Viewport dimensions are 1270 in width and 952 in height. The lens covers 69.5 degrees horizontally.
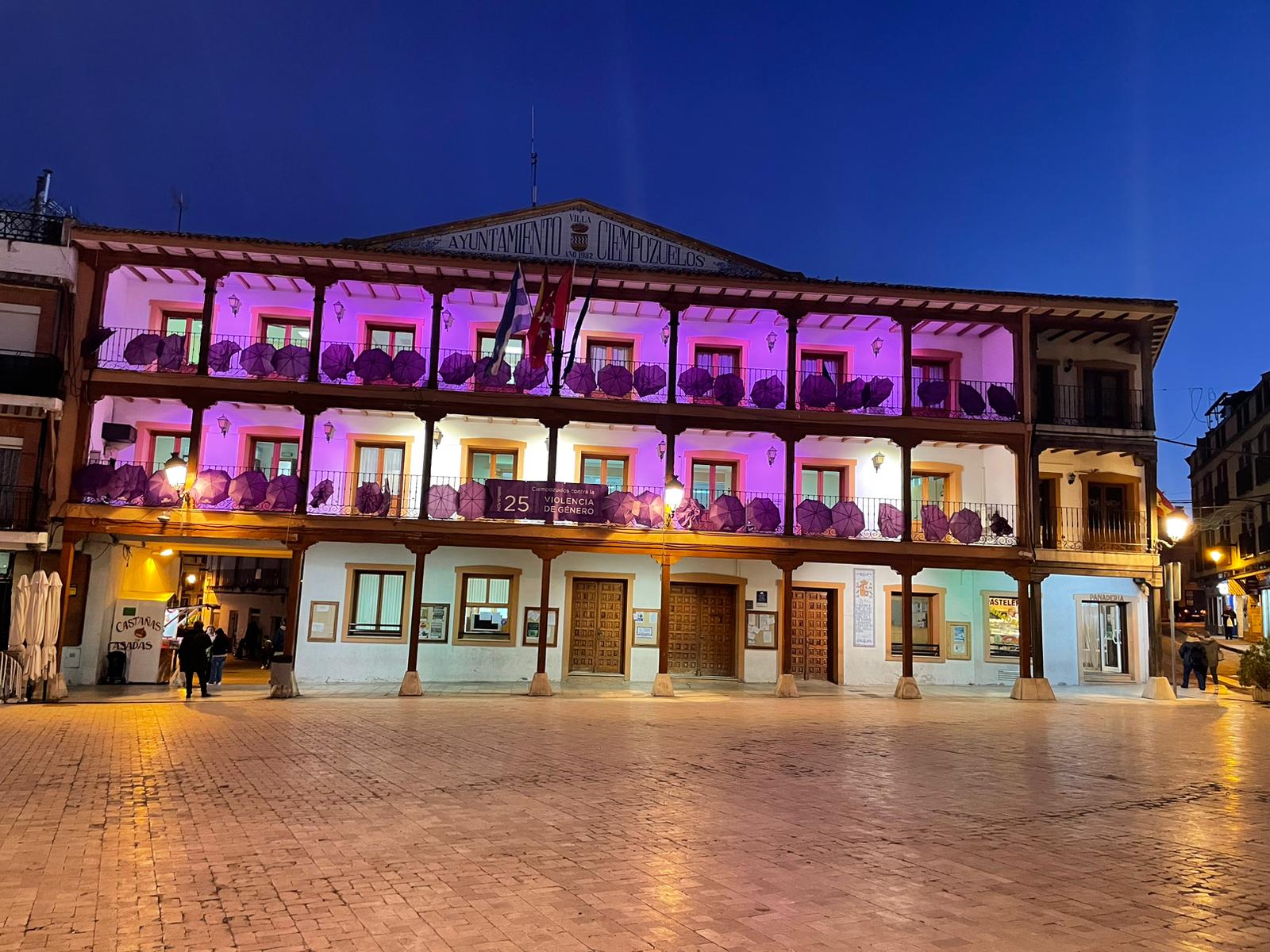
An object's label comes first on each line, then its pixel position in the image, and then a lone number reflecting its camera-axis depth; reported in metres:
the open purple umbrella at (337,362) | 20.38
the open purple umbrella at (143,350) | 20.00
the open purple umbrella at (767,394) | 21.42
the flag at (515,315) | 19.39
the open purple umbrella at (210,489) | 19.58
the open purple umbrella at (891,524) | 21.31
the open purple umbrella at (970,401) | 21.83
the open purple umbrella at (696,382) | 21.20
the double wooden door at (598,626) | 22.55
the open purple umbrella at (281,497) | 19.95
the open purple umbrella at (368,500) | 20.17
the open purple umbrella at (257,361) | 20.38
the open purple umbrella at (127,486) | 19.48
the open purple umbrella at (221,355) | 20.20
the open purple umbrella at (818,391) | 21.53
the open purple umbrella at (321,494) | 20.14
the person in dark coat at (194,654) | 18.03
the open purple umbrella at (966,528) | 21.22
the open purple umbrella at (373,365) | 20.55
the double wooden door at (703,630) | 23.06
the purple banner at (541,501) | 20.45
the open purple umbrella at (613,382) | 21.14
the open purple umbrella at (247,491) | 19.77
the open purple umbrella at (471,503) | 20.34
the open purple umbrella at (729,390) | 21.36
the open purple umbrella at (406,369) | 20.56
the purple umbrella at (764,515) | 20.94
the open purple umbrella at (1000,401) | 21.98
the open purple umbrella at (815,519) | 21.08
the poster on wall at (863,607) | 23.12
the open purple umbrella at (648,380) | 21.14
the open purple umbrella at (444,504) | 20.38
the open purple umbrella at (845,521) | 21.16
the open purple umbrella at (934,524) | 21.36
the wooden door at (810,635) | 23.28
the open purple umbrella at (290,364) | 20.45
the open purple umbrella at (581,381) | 21.05
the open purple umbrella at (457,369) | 20.64
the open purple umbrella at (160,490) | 19.61
